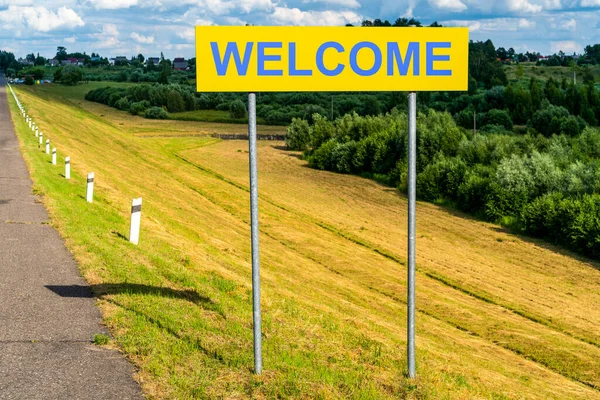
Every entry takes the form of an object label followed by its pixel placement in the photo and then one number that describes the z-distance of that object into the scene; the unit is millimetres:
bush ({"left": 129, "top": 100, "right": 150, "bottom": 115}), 111688
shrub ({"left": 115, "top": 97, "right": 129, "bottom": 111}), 117125
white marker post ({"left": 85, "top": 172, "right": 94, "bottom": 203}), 20280
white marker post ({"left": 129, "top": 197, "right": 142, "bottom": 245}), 15531
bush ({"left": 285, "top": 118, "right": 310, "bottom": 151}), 77069
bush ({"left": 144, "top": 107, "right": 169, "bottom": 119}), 108625
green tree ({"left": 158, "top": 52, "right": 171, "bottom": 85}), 149762
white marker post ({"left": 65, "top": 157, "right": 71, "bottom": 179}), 24578
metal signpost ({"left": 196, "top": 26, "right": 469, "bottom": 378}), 7691
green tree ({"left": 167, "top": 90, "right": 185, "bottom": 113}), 117688
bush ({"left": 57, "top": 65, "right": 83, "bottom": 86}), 161250
